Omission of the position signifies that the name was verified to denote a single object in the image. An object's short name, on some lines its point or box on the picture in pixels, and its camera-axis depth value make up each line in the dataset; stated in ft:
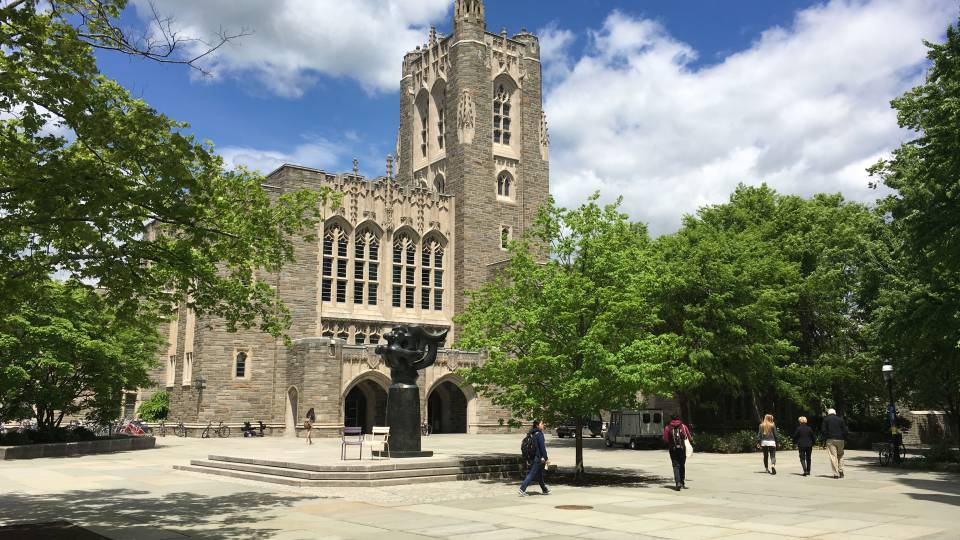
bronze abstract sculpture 63.93
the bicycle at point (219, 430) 123.54
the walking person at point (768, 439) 64.39
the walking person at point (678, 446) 51.70
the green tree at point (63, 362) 77.97
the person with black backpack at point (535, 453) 50.16
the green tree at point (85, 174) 27.71
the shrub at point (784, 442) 98.38
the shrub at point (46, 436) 83.66
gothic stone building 128.06
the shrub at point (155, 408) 149.69
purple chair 65.16
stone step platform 54.60
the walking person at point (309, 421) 107.04
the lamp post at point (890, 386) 70.37
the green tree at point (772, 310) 95.20
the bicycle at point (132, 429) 128.36
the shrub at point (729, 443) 93.56
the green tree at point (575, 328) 56.85
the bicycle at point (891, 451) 71.67
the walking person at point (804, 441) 62.44
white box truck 104.37
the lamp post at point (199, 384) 124.26
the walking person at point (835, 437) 59.52
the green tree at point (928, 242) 52.26
